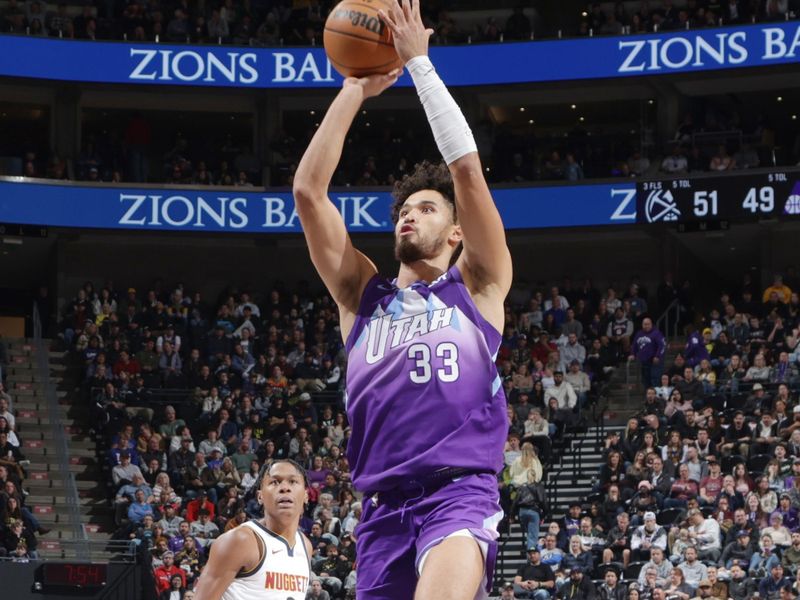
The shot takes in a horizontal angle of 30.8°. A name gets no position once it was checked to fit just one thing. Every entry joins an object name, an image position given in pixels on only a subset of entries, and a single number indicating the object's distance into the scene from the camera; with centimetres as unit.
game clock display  2125
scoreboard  2981
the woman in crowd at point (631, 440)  2264
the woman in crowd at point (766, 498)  1981
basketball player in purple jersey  564
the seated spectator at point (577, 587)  1931
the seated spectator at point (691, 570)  1881
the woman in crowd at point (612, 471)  2222
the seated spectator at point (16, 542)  2175
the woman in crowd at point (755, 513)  1972
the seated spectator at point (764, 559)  1884
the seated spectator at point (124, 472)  2431
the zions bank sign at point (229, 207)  3156
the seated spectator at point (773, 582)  1838
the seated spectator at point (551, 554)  2047
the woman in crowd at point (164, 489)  2303
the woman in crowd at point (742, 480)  2023
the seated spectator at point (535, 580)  1975
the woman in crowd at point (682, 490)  2071
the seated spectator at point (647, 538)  1978
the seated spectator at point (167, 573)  2081
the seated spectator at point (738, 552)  1920
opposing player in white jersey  848
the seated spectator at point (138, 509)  2314
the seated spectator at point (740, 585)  1861
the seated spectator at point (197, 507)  2281
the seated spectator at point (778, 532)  1920
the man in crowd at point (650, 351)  2648
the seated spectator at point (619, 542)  1991
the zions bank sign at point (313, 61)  3128
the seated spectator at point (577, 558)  2003
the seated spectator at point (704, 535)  1942
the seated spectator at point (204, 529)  2214
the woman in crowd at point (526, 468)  2277
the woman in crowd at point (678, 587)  1864
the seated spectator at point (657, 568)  1903
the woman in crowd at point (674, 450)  2166
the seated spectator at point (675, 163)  3106
